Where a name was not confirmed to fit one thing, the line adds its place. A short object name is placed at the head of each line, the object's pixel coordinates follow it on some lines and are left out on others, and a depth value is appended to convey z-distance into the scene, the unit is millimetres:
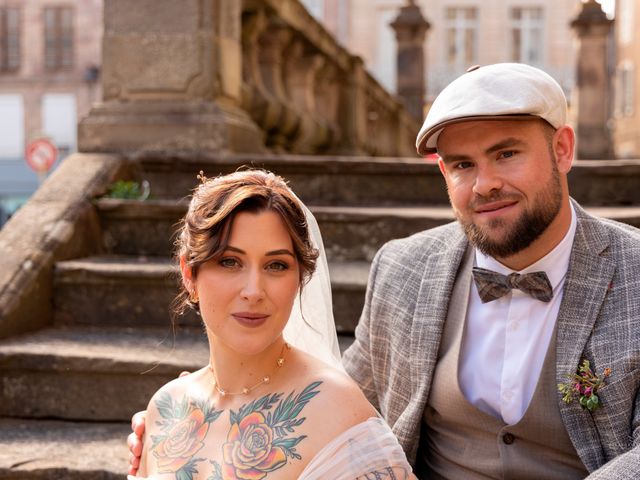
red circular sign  15212
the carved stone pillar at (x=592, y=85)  13125
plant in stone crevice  4629
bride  2170
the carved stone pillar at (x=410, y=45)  14453
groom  2328
